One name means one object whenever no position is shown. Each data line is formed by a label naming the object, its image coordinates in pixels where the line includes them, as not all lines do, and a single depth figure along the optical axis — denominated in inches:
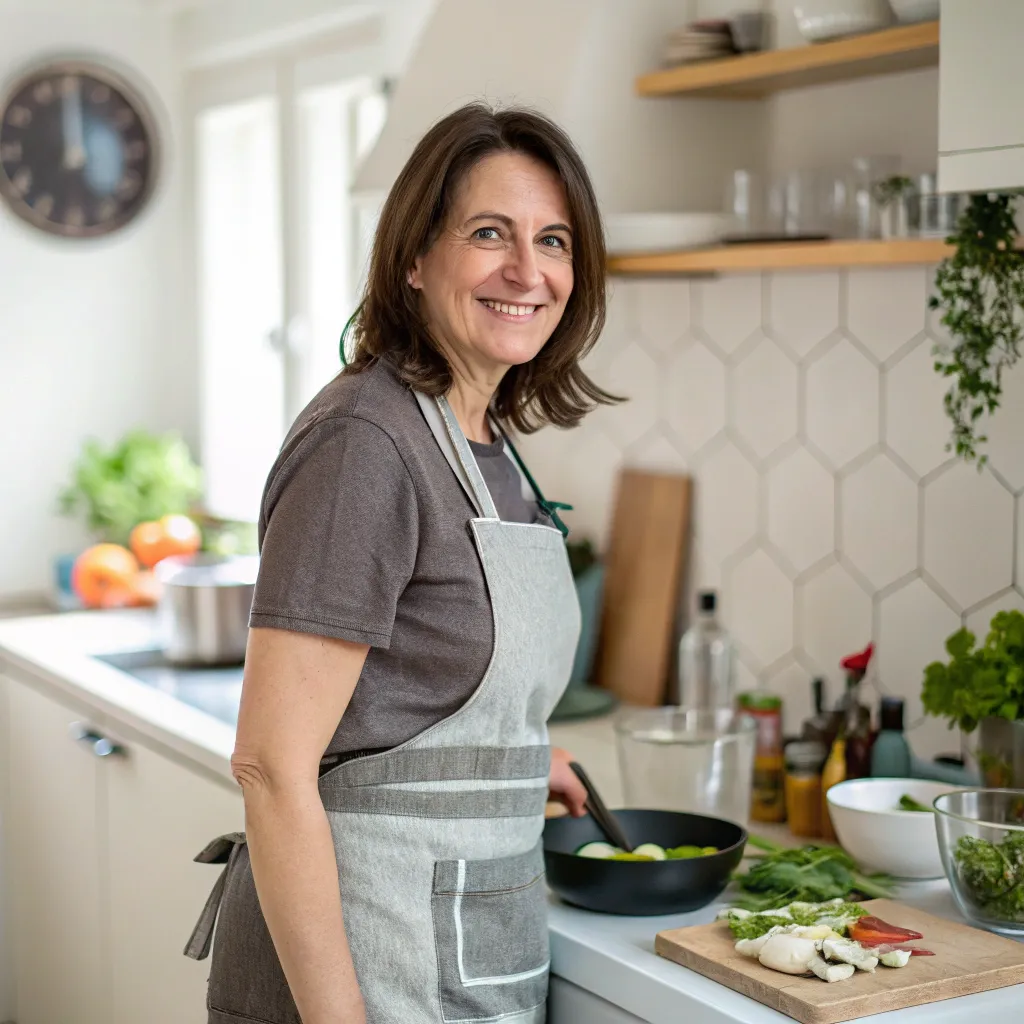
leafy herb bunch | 61.3
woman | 49.6
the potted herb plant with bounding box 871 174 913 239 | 70.3
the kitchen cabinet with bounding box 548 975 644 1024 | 57.8
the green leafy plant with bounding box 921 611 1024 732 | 64.1
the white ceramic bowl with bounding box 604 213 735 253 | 80.6
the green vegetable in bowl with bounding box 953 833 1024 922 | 57.2
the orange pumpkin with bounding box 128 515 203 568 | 141.8
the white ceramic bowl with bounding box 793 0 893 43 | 70.4
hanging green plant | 64.4
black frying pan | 60.4
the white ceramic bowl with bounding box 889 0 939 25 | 66.5
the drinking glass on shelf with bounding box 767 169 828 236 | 78.0
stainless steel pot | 110.1
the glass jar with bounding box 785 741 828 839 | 72.7
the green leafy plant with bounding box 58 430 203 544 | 149.2
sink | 99.0
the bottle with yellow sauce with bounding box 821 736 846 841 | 71.7
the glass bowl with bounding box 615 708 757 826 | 72.6
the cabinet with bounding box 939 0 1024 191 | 56.6
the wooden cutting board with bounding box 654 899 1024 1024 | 50.4
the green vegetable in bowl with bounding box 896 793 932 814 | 67.1
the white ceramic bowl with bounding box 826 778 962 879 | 64.1
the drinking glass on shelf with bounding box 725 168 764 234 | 81.1
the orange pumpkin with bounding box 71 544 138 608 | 134.4
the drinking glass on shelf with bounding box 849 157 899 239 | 76.2
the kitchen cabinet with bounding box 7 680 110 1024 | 102.1
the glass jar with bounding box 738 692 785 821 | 76.2
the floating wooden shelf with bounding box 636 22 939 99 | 68.5
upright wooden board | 97.9
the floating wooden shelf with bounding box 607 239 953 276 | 68.2
